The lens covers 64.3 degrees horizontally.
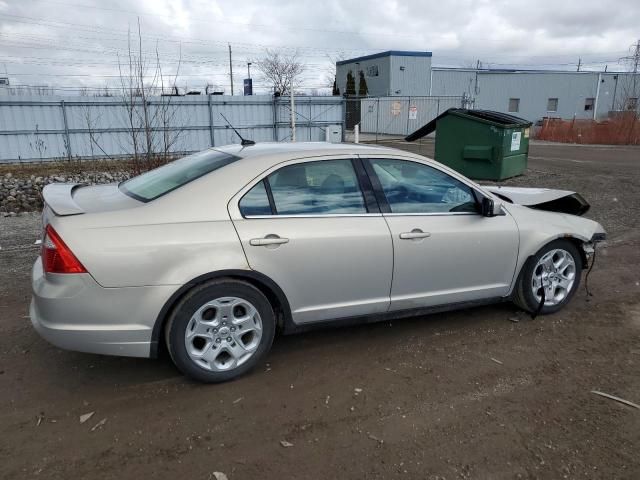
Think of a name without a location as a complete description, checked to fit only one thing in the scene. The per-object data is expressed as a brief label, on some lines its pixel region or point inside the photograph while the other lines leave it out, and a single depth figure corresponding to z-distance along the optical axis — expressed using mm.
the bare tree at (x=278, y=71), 50219
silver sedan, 3012
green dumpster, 11500
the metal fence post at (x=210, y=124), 19670
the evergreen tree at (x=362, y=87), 43656
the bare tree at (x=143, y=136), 9719
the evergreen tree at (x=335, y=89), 48531
